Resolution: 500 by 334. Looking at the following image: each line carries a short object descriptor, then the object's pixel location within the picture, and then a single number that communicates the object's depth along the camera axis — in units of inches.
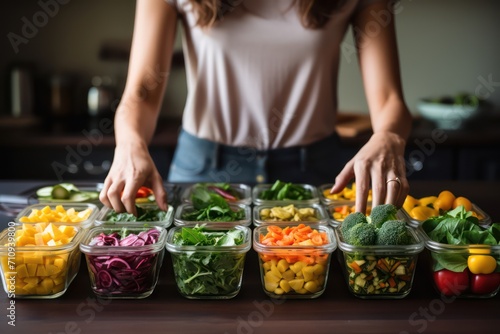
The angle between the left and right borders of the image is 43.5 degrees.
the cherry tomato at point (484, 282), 43.1
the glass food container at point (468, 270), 43.2
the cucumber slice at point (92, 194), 62.5
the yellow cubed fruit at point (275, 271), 43.6
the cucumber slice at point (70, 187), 64.2
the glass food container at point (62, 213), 52.0
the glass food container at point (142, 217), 49.9
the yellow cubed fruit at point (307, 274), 43.3
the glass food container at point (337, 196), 59.6
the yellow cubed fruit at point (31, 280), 43.3
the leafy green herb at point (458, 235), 43.7
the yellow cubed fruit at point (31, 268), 43.3
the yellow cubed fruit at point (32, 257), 43.3
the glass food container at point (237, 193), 59.9
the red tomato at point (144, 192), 60.7
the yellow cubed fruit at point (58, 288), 43.6
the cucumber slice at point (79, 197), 61.7
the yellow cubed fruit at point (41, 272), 43.3
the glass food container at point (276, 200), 58.9
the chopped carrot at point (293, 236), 45.0
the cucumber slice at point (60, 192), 62.6
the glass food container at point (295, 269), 43.4
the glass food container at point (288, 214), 52.5
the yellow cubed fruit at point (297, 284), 43.2
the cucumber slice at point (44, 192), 63.1
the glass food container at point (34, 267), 43.3
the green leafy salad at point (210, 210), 53.8
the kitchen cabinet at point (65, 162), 117.6
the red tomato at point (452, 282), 43.4
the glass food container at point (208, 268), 43.3
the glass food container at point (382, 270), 43.4
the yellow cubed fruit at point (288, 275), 43.6
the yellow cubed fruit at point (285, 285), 43.2
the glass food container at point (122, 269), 43.6
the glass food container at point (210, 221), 50.0
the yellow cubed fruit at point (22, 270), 43.1
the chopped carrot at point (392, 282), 43.5
